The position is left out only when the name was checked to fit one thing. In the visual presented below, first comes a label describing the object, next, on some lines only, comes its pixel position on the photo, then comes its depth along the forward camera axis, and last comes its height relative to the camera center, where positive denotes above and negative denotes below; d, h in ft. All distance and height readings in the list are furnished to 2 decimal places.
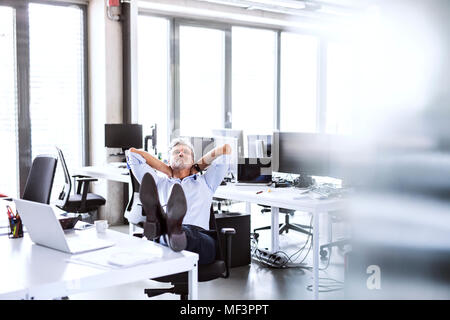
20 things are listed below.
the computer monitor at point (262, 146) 16.05 -0.58
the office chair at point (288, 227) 18.24 -3.77
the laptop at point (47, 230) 6.68 -1.46
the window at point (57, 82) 20.01 +1.94
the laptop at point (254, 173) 15.05 -1.38
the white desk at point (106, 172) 16.94 -1.60
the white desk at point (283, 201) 11.11 -1.80
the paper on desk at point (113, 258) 6.23 -1.73
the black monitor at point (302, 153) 13.87 -0.73
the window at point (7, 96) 19.33 +1.28
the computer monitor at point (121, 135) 19.52 -0.28
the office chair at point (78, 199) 16.92 -2.51
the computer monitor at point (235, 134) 17.52 -0.22
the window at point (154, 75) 22.84 +2.51
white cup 8.25 -1.64
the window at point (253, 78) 26.21 +2.75
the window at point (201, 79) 24.25 +2.47
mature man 7.14 -1.13
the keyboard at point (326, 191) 11.96 -1.60
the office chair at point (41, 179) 12.11 -1.30
